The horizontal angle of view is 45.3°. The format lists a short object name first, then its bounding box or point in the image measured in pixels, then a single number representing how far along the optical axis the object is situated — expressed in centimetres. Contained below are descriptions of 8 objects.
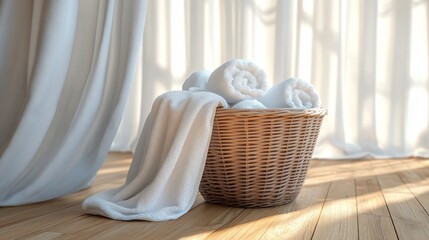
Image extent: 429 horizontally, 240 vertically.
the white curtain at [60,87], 147
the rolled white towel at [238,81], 143
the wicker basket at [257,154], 135
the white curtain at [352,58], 284
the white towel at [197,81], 160
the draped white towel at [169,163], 128
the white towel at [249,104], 142
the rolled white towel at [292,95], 148
